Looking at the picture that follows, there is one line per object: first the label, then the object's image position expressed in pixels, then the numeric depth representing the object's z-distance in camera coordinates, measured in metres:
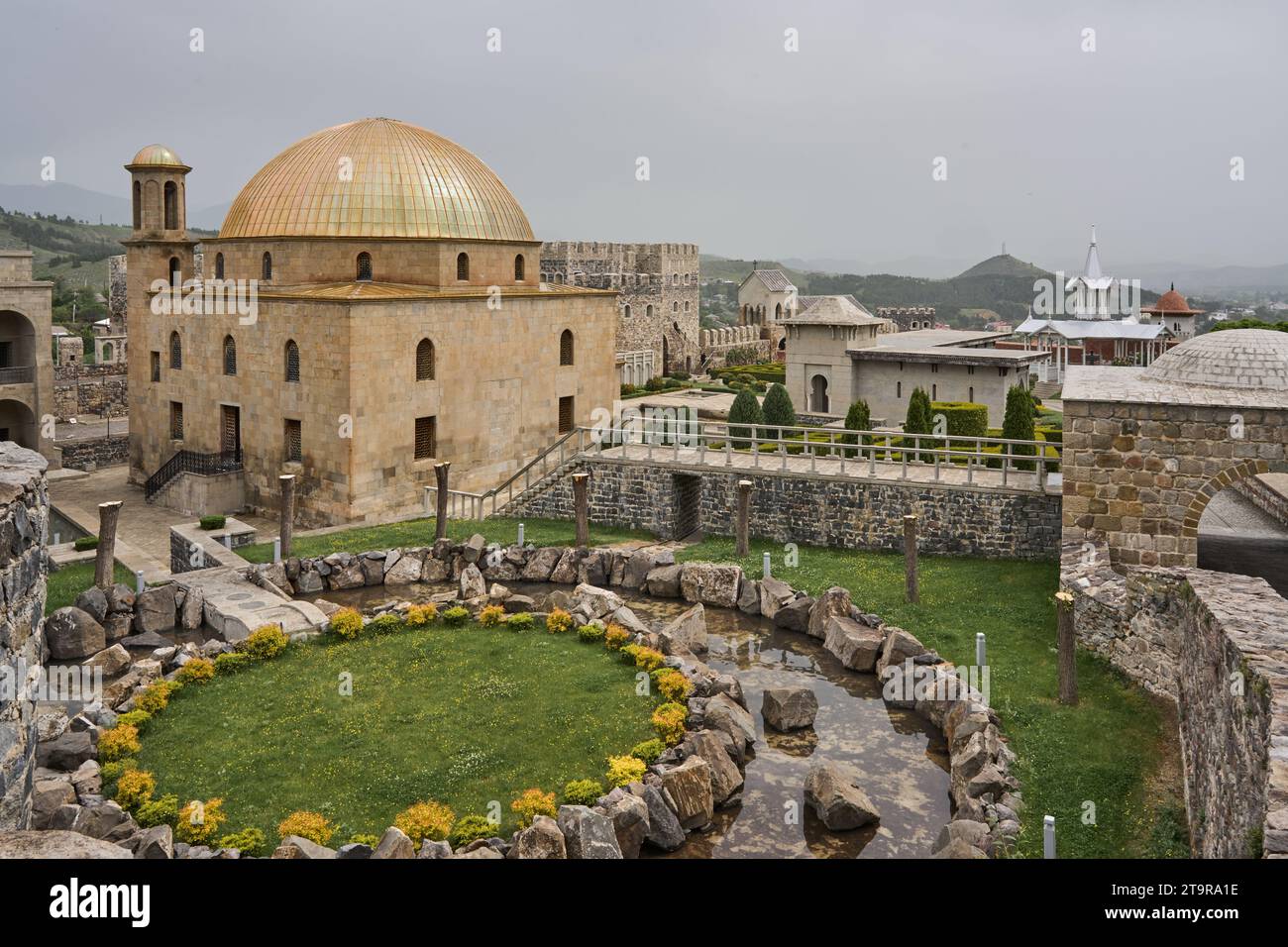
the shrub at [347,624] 17.23
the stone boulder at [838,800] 11.86
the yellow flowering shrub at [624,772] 11.98
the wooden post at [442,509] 22.06
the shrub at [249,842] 10.36
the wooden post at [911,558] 18.75
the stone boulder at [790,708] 14.66
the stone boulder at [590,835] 10.34
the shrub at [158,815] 10.98
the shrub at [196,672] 15.10
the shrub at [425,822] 10.47
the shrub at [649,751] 12.62
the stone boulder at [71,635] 16.88
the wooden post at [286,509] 21.20
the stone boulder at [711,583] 20.11
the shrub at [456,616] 18.11
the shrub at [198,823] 10.68
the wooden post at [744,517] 21.91
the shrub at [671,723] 13.18
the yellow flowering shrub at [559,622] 17.59
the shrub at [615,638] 16.73
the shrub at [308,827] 10.51
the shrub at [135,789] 11.33
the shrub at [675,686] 14.59
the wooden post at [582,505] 22.12
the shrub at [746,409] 33.01
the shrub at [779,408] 32.56
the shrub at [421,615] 17.94
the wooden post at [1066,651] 13.52
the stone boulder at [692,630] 17.59
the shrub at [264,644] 16.25
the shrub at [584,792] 11.53
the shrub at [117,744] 12.49
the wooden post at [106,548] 18.30
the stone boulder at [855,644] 16.78
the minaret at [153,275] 29.52
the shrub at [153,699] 14.02
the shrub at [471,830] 10.57
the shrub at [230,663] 15.73
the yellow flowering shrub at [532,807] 10.97
